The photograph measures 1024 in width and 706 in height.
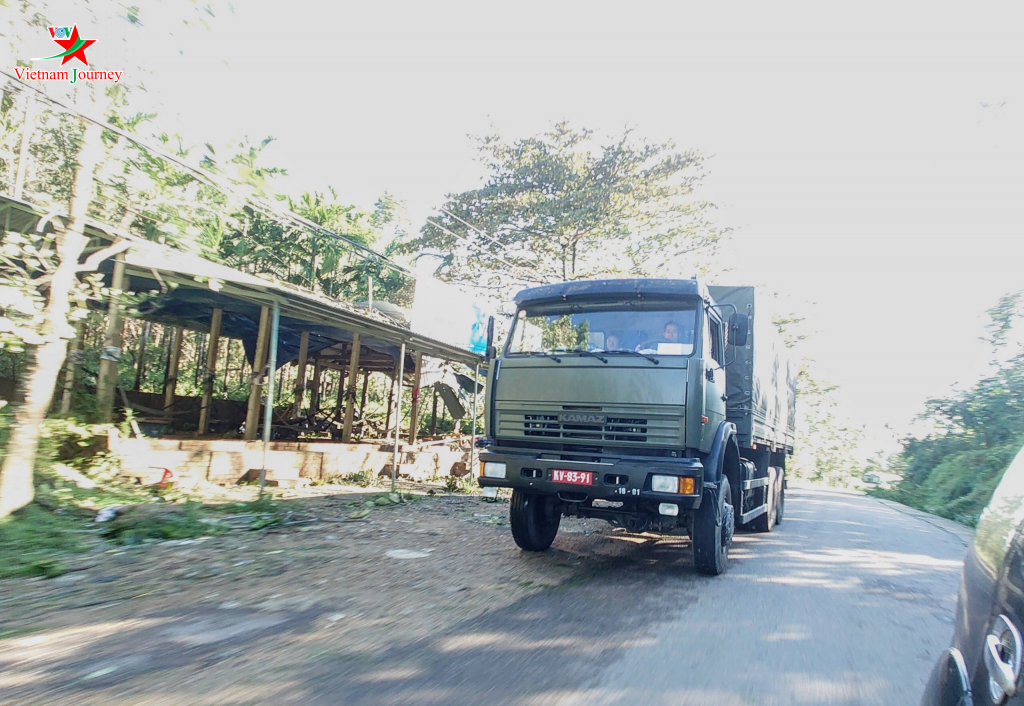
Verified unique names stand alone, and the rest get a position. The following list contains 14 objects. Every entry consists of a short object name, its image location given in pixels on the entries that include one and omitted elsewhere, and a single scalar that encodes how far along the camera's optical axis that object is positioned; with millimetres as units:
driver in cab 6188
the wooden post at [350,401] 14359
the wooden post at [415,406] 15314
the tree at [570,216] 18078
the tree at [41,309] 6520
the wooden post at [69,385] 9570
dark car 1406
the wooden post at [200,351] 17344
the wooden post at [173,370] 13633
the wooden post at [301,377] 14422
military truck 5809
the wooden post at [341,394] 18972
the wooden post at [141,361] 15430
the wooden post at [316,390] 18172
